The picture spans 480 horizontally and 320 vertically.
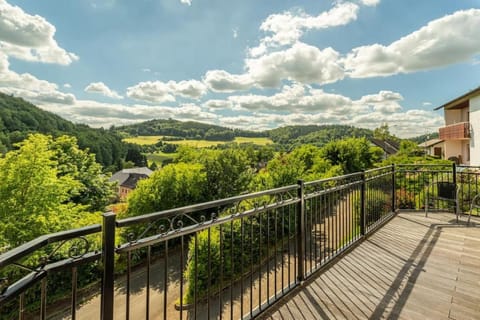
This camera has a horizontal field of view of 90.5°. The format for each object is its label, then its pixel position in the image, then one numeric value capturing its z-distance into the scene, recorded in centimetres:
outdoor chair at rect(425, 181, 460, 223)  457
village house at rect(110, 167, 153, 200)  4191
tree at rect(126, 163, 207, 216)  1516
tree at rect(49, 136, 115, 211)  2018
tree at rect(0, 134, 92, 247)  1052
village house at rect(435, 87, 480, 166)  1368
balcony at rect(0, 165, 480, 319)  122
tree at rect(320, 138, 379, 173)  2333
